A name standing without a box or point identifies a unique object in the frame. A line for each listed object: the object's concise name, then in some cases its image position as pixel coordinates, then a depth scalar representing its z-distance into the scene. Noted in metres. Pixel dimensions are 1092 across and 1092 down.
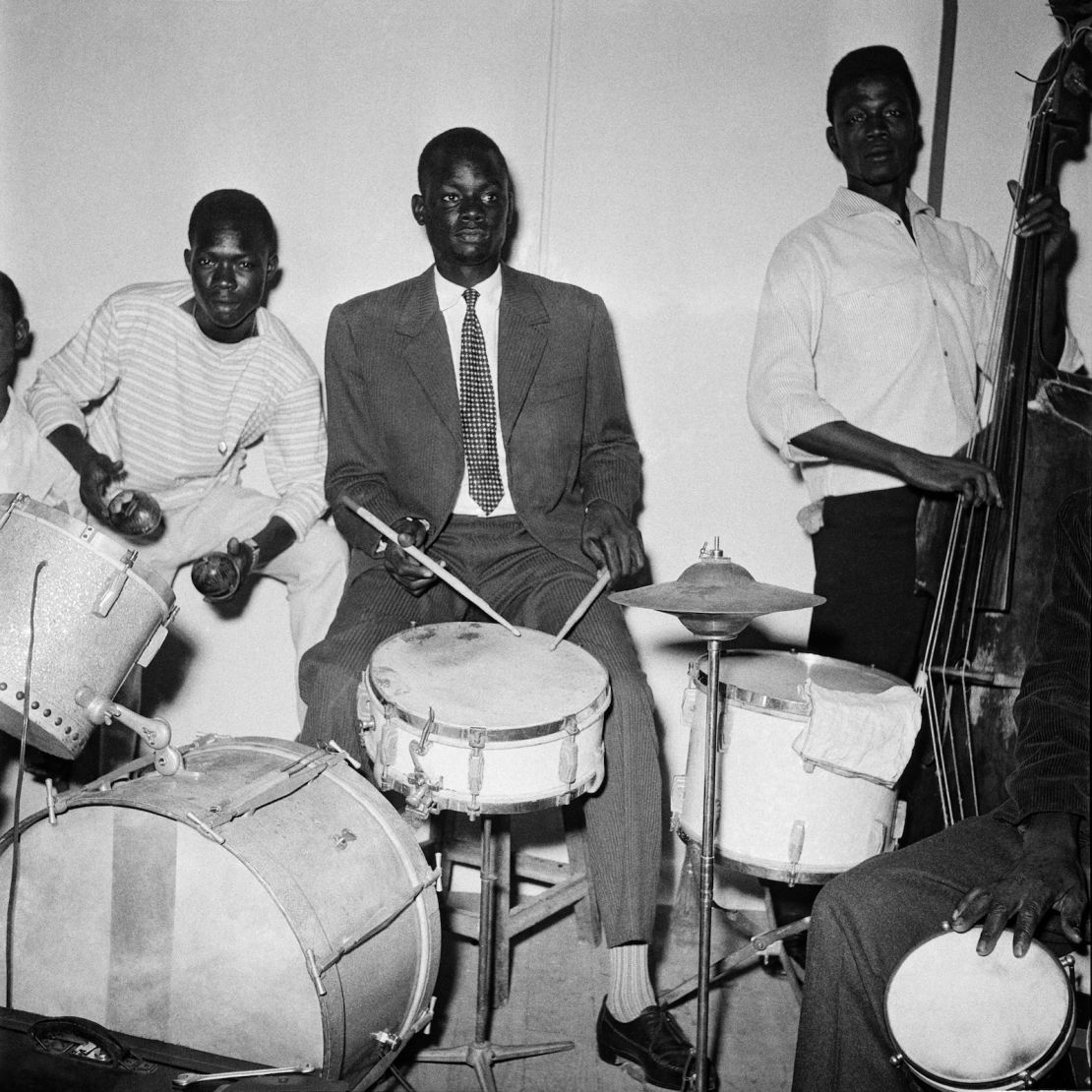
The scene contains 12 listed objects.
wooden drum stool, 3.38
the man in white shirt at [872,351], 3.52
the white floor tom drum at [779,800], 2.72
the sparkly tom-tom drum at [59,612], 2.61
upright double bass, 2.99
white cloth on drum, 2.65
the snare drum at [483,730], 2.55
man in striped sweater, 3.78
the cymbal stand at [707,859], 2.44
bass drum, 2.34
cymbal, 2.33
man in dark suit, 3.31
